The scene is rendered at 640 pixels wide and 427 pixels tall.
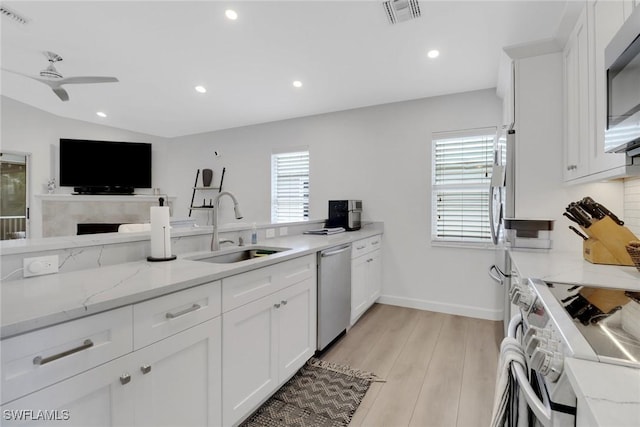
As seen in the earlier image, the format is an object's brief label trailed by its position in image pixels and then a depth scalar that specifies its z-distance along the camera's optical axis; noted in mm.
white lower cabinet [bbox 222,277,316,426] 1482
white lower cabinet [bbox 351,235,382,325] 2992
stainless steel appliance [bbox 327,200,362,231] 3598
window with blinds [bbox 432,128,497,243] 3363
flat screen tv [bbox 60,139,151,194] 5062
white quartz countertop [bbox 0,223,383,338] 843
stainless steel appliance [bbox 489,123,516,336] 2316
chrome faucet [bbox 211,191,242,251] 2039
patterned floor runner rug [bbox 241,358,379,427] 1724
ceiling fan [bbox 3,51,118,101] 2904
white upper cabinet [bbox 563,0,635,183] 1385
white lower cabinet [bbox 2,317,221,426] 845
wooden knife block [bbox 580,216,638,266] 1614
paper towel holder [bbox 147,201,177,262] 1640
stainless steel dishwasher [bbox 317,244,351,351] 2367
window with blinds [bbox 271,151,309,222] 4539
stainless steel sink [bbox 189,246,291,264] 1985
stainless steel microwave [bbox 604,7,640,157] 1022
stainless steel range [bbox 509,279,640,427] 629
